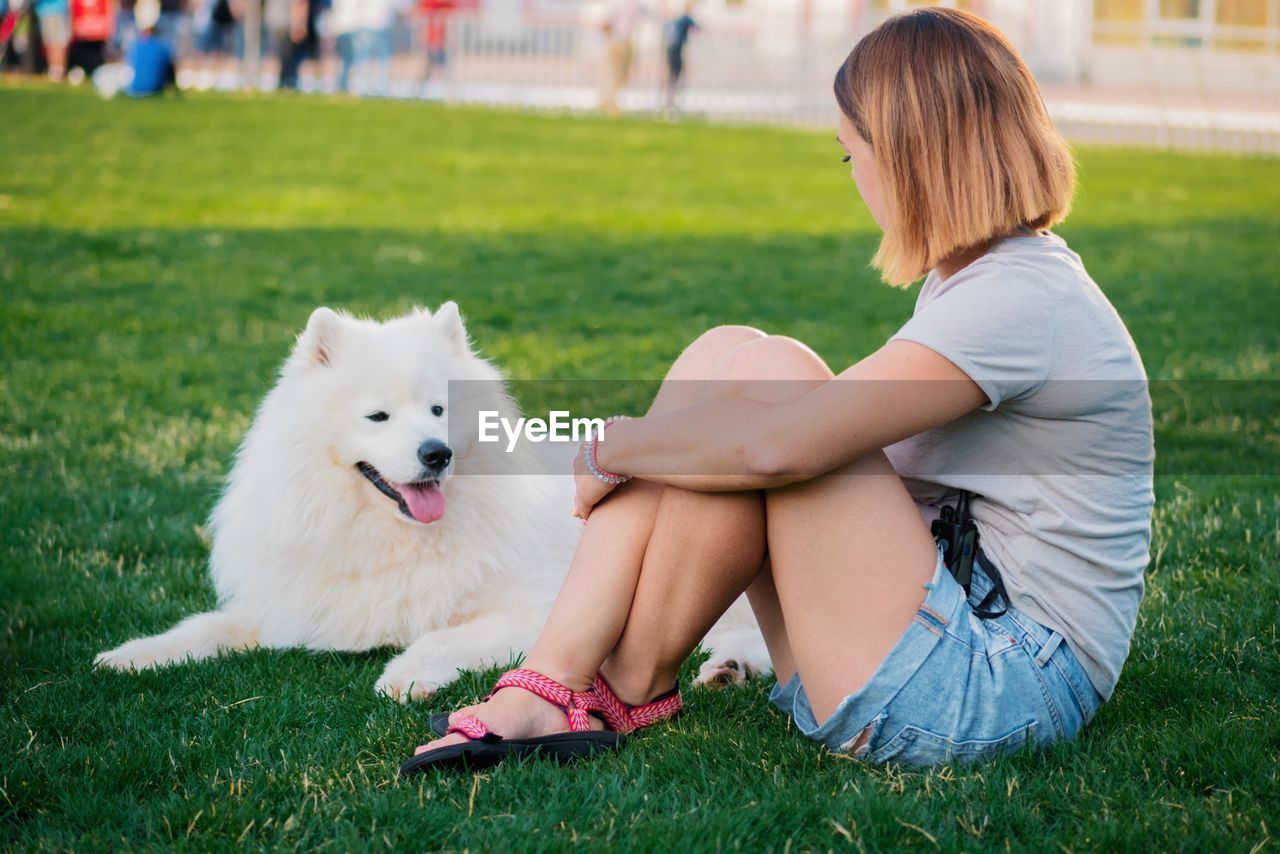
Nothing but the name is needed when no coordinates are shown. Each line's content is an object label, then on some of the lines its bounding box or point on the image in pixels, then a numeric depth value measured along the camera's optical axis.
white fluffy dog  3.69
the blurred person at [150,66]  19.33
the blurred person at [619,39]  21.59
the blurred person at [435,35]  24.12
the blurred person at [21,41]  21.77
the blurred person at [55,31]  21.58
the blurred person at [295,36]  22.92
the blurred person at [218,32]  25.38
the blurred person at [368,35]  25.78
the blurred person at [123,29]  23.16
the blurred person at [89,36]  20.84
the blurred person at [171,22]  22.89
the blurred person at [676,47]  21.81
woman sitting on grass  2.49
